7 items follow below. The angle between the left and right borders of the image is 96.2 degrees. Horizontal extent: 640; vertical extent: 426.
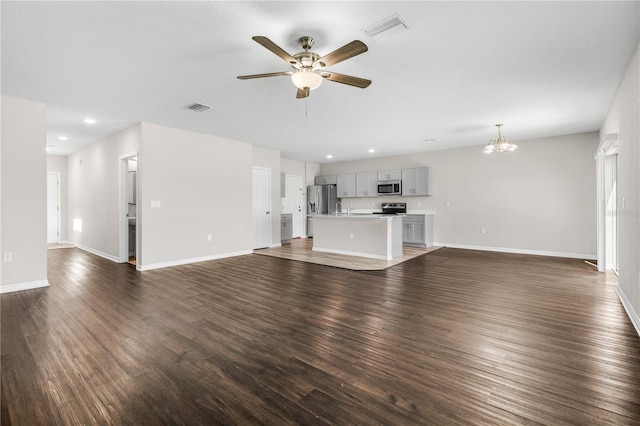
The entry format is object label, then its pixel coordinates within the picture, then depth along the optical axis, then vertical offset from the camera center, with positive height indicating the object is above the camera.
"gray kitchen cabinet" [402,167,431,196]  7.96 +0.85
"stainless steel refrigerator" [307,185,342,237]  9.82 +0.44
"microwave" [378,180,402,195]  8.39 +0.71
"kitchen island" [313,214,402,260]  6.08 -0.54
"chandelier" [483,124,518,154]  5.46 +1.25
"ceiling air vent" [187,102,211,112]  4.25 +1.59
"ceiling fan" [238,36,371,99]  2.36 +1.29
